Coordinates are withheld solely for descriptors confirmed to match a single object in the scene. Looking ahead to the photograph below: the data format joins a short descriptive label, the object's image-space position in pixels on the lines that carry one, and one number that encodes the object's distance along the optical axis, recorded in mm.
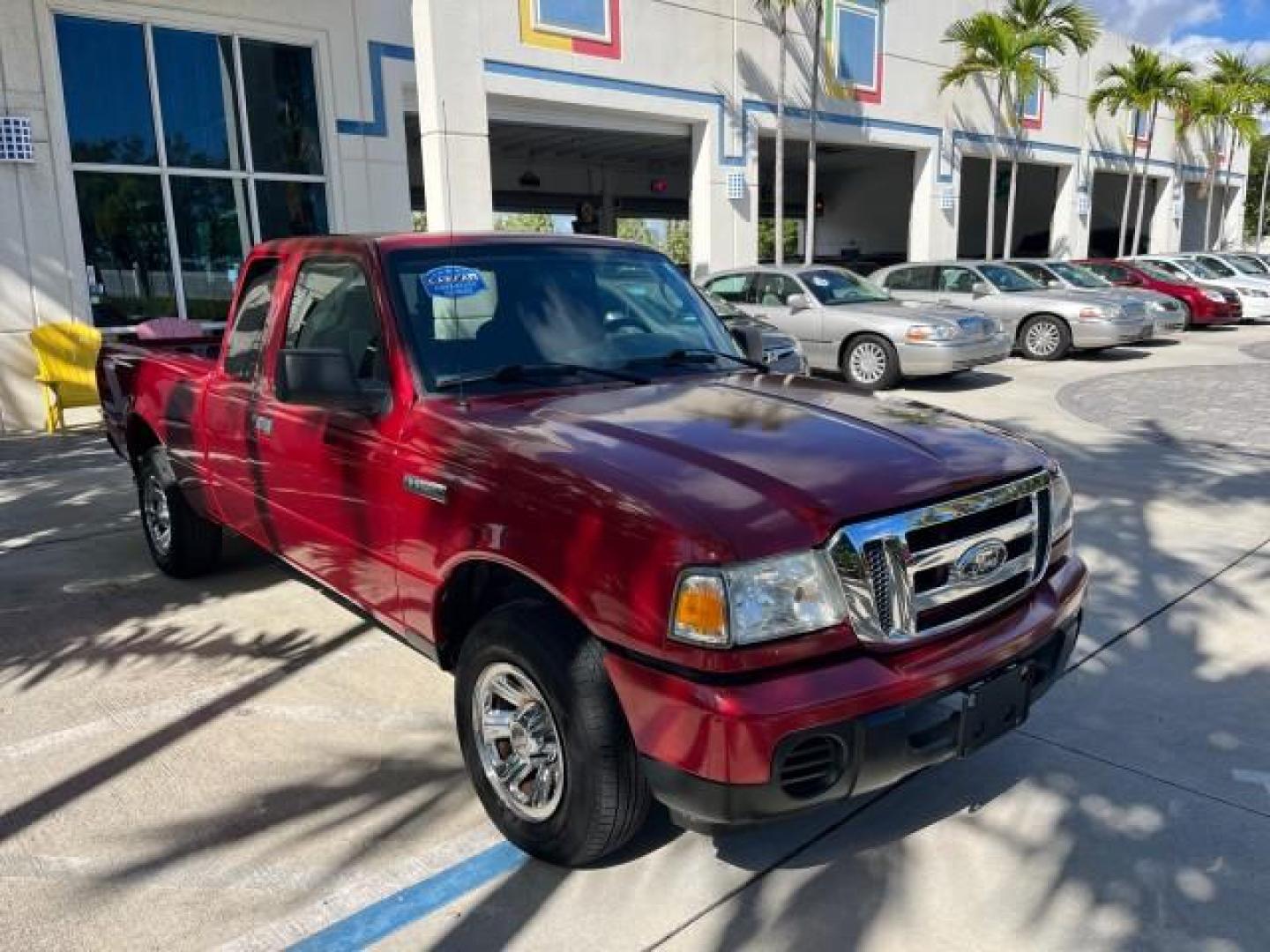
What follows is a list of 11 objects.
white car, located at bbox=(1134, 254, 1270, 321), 20188
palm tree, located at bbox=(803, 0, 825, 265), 17812
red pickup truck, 2385
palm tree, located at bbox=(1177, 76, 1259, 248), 30422
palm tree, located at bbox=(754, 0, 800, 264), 17719
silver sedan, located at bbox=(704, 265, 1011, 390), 11805
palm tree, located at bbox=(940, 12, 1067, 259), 20938
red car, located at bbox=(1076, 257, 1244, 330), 19203
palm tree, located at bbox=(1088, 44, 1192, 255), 25781
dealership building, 11242
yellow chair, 11062
